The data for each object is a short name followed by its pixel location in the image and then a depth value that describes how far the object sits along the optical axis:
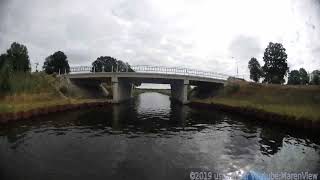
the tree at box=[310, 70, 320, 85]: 34.86
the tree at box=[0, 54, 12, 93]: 20.65
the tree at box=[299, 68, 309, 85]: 47.34
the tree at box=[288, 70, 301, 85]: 50.41
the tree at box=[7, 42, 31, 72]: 35.71
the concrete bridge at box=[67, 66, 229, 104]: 41.37
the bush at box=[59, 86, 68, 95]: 36.96
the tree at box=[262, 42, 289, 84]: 44.98
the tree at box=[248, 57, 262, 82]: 53.56
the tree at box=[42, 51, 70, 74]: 56.41
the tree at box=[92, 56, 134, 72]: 77.04
